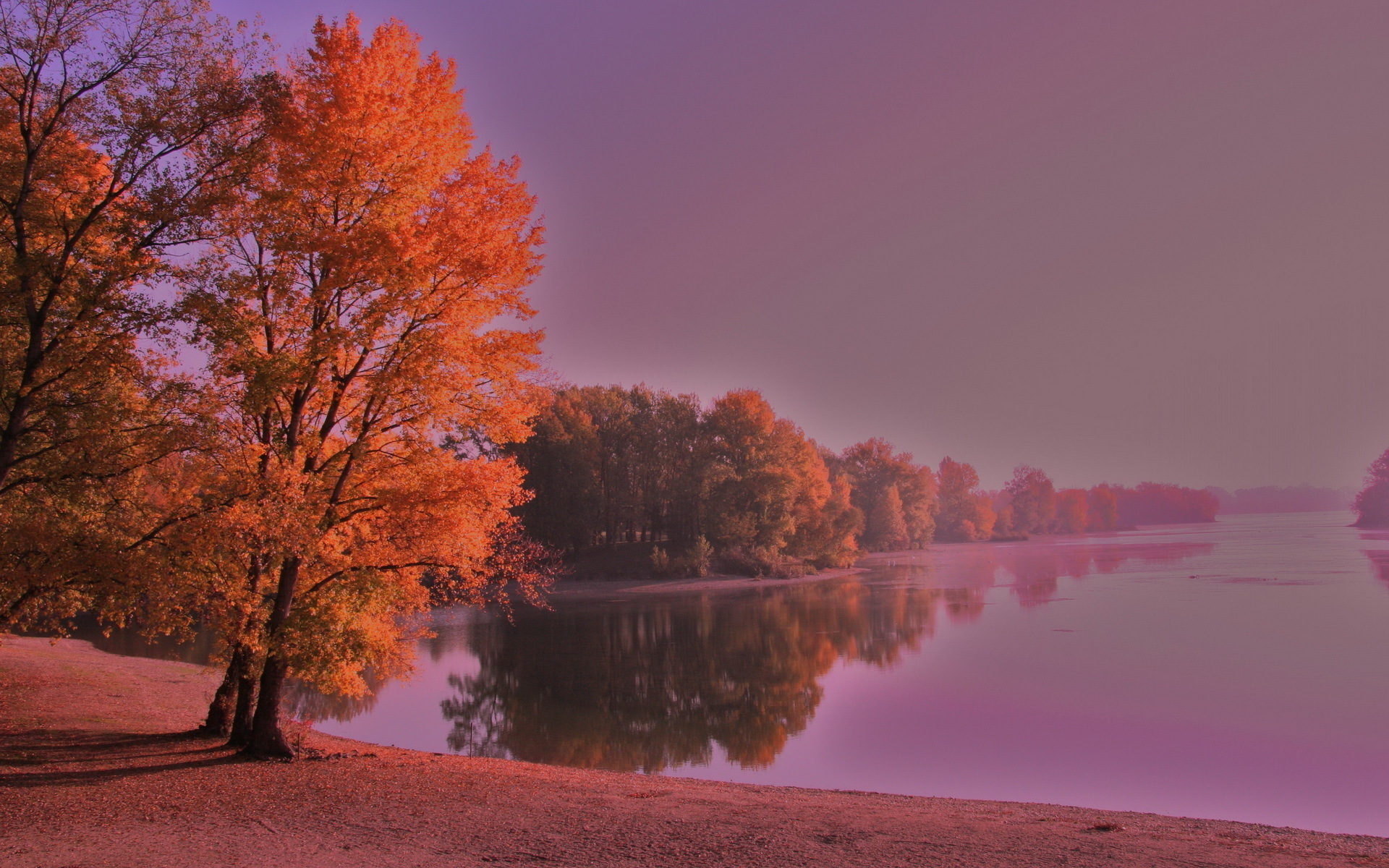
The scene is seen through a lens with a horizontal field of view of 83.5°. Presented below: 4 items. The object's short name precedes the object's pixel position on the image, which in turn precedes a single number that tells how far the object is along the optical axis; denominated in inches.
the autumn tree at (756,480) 2573.8
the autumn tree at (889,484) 3934.5
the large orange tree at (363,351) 477.4
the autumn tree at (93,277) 448.8
